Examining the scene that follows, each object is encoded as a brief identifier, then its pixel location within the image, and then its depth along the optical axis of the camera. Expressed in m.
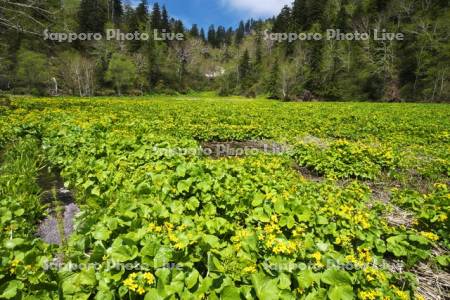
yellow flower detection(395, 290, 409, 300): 2.91
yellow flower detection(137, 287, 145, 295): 2.49
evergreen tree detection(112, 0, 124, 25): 100.59
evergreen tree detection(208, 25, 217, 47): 150.96
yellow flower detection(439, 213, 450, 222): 4.42
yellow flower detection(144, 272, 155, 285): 2.54
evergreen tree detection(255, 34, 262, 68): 93.20
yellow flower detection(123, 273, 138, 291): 2.51
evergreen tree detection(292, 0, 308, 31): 89.56
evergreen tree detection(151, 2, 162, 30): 94.81
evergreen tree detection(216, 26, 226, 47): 150.12
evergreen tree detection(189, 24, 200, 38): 143.95
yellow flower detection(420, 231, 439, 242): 3.97
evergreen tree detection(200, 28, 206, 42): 159.68
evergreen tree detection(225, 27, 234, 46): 147.55
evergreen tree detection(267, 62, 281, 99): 62.53
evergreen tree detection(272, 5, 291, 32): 96.00
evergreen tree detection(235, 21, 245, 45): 140.88
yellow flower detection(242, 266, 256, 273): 2.79
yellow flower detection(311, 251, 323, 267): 3.09
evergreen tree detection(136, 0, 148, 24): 96.88
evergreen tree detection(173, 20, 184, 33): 112.03
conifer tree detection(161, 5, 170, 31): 98.84
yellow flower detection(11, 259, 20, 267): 2.47
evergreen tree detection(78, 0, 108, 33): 80.06
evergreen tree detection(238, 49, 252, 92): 86.26
